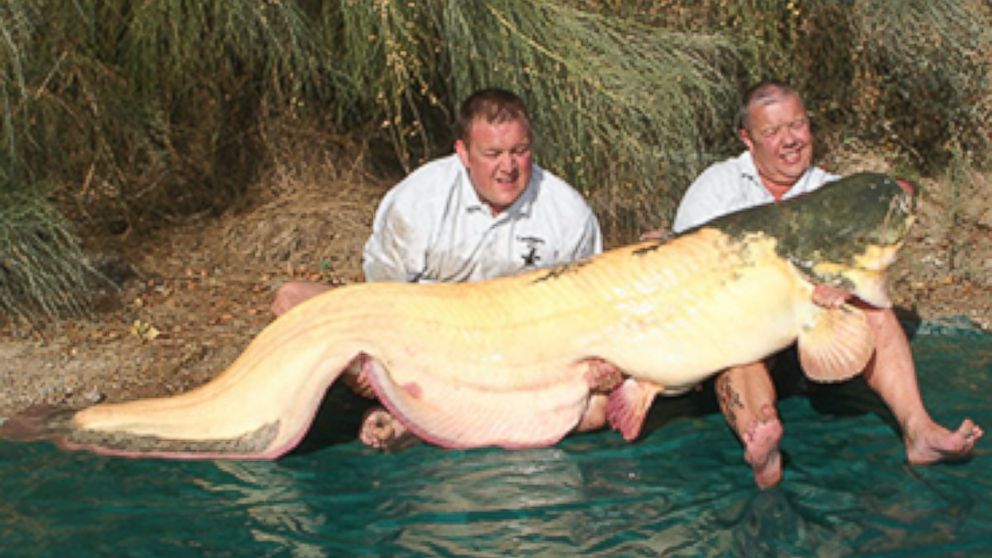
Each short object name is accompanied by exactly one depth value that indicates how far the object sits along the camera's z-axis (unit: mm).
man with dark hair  4754
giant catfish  4016
